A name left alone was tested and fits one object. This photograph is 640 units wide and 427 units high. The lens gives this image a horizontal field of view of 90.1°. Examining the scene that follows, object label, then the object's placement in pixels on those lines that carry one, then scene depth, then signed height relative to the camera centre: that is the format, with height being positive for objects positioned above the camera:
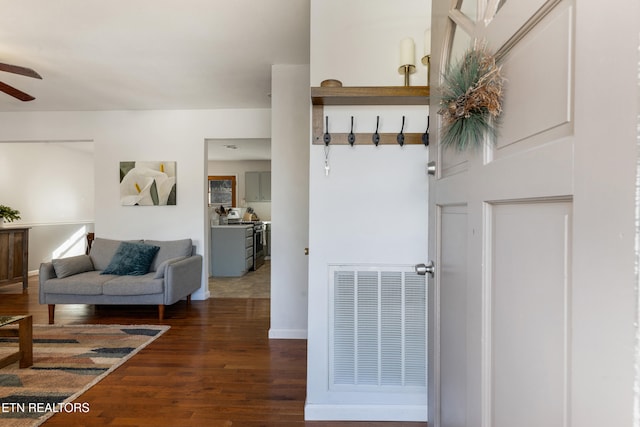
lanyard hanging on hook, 1.75 +0.34
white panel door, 0.47 -0.06
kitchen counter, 5.56 -0.70
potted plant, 4.53 -0.07
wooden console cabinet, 4.46 -0.65
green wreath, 0.75 +0.28
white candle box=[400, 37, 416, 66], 1.62 +0.82
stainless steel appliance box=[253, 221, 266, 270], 6.32 -0.71
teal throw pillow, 3.61 -0.58
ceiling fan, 2.35 +1.04
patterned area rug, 1.87 -1.16
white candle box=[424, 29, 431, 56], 1.63 +0.87
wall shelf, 1.61 +0.58
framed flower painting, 4.24 +0.36
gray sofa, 3.36 -0.73
